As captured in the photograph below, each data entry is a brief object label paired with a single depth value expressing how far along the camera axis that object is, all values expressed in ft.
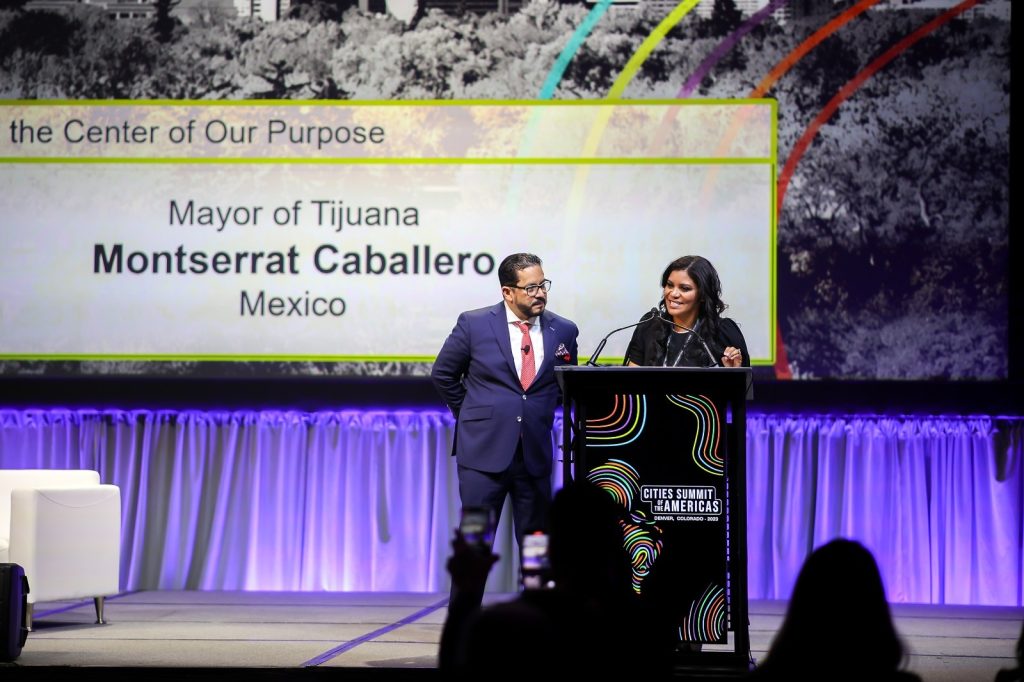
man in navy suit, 31.99
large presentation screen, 43.75
